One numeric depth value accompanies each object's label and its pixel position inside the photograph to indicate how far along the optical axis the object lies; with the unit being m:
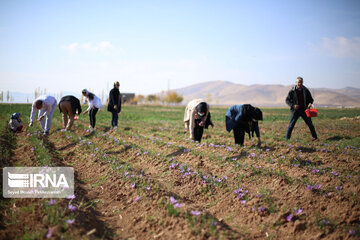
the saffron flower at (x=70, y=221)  2.99
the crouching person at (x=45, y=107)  8.84
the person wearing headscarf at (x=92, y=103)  10.12
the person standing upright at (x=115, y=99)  10.91
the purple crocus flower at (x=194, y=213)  3.31
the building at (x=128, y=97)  63.48
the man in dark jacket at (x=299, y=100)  8.25
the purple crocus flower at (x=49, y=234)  2.74
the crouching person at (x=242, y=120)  6.83
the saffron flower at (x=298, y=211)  3.52
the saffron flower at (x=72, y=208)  3.36
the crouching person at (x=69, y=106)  9.81
